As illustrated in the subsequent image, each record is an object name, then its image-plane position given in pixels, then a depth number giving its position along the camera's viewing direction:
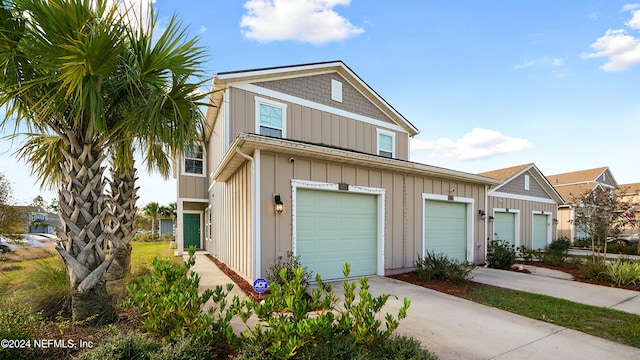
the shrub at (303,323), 2.61
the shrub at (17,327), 2.93
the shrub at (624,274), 7.56
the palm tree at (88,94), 3.29
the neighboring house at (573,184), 20.78
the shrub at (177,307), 3.11
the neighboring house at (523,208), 12.62
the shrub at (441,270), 7.24
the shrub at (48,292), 3.97
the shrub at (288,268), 5.93
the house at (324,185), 6.36
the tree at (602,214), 9.73
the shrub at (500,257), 10.05
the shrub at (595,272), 8.25
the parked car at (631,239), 19.93
